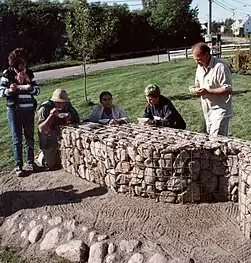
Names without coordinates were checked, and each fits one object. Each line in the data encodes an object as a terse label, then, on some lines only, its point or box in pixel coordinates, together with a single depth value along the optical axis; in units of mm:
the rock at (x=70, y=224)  3392
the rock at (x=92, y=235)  3240
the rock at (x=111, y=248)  3111
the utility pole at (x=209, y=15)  18121
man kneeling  4254
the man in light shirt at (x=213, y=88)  3678
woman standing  4062
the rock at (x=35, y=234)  3435
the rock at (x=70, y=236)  3315
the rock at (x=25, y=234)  3497
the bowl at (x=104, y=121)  4344
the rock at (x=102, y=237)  3210
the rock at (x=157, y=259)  2934
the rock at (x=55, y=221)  3482
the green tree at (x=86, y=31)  8499
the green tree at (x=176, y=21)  25355
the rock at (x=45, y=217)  3559
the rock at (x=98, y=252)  3093
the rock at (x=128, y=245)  3083
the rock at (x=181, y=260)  2901
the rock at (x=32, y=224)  3548
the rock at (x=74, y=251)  3157
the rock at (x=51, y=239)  3334
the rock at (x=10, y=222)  3627
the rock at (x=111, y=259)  3050
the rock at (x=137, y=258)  2987
